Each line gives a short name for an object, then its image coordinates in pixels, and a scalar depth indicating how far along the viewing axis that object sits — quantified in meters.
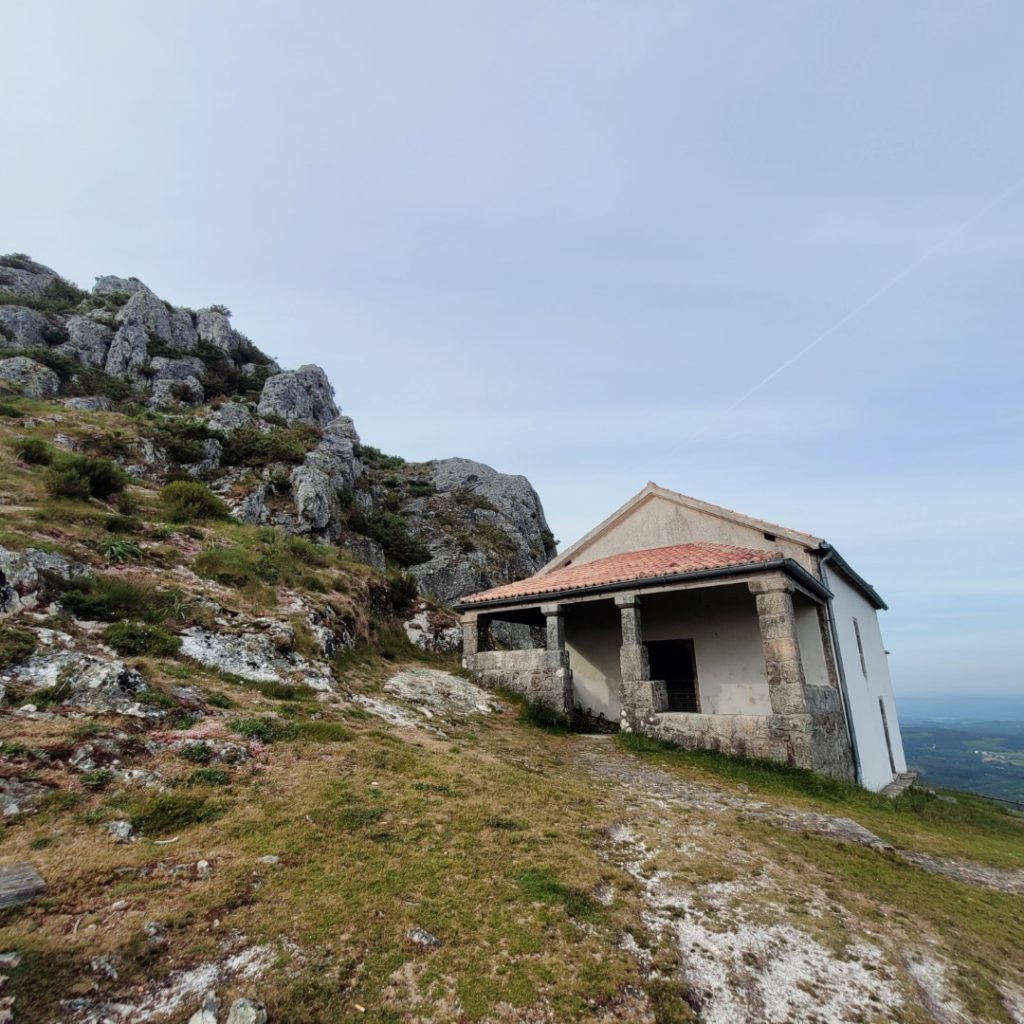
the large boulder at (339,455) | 32.84
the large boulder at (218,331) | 52.00
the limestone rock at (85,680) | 7.23
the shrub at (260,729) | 7.64
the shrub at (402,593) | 19.44
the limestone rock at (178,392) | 37.78
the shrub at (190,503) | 15.98
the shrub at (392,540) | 32.28
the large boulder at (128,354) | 40.00
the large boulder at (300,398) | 41.94
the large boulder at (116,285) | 52.53
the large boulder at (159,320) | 45.16
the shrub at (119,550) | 11.35
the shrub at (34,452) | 14.96
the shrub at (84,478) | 13.24
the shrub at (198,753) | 6.62
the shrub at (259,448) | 28.91
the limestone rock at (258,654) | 10.02
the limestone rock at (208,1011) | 3.10
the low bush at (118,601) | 9.31
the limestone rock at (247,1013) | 3.10
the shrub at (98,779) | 5.61
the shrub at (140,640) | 8.84
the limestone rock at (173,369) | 41.22
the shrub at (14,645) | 7.43
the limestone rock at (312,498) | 26.84
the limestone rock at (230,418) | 31.09
